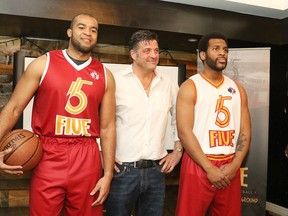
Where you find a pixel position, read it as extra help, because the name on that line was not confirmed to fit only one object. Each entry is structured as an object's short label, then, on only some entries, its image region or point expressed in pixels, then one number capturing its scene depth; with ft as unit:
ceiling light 12.30
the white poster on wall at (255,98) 11.87
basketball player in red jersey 6.37
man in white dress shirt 7.25
